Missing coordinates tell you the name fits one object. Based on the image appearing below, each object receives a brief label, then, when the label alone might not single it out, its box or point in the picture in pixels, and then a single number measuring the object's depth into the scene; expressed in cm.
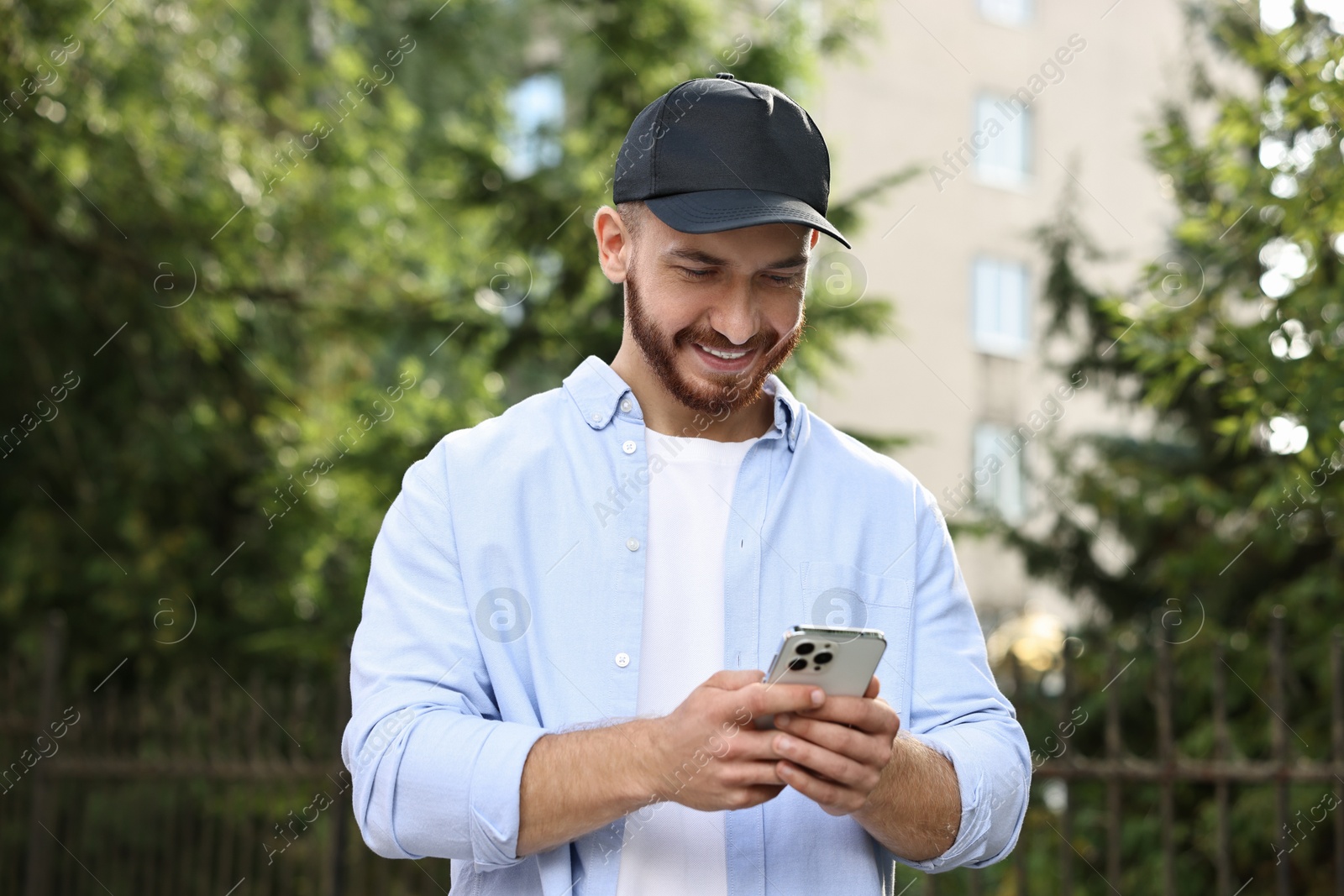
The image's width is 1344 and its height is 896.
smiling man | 174
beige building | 1652
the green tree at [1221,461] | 373
